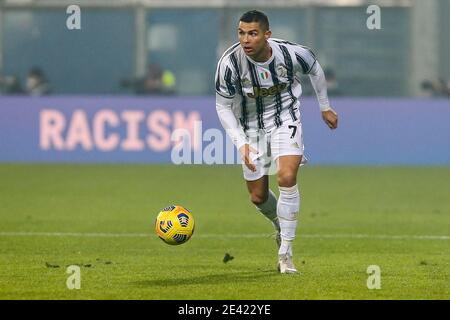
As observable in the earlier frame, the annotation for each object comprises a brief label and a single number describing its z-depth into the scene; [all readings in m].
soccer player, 11.09
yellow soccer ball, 11.03
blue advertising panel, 25.45
